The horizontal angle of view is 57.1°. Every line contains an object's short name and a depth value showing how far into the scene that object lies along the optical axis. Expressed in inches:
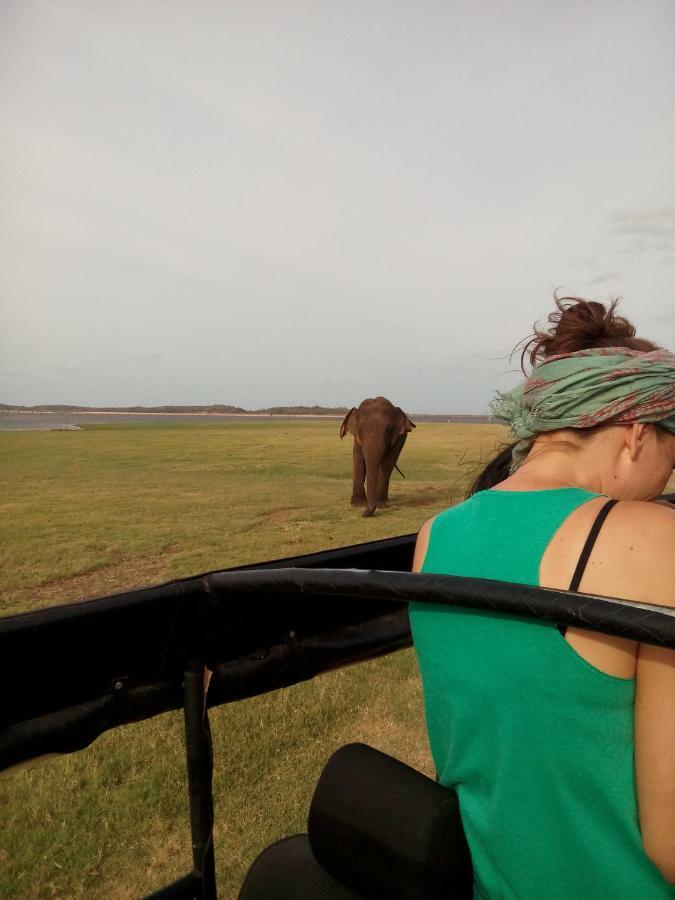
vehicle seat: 33.4
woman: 29.0
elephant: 479.5
